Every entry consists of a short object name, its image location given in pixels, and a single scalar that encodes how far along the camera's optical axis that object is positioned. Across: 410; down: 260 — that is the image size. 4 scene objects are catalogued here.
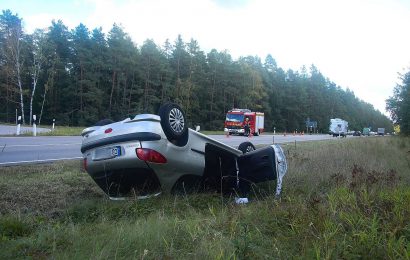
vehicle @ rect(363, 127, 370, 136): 102.34
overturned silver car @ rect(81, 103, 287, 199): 4.83
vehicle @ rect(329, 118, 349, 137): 64.75
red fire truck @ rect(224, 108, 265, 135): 41.06
